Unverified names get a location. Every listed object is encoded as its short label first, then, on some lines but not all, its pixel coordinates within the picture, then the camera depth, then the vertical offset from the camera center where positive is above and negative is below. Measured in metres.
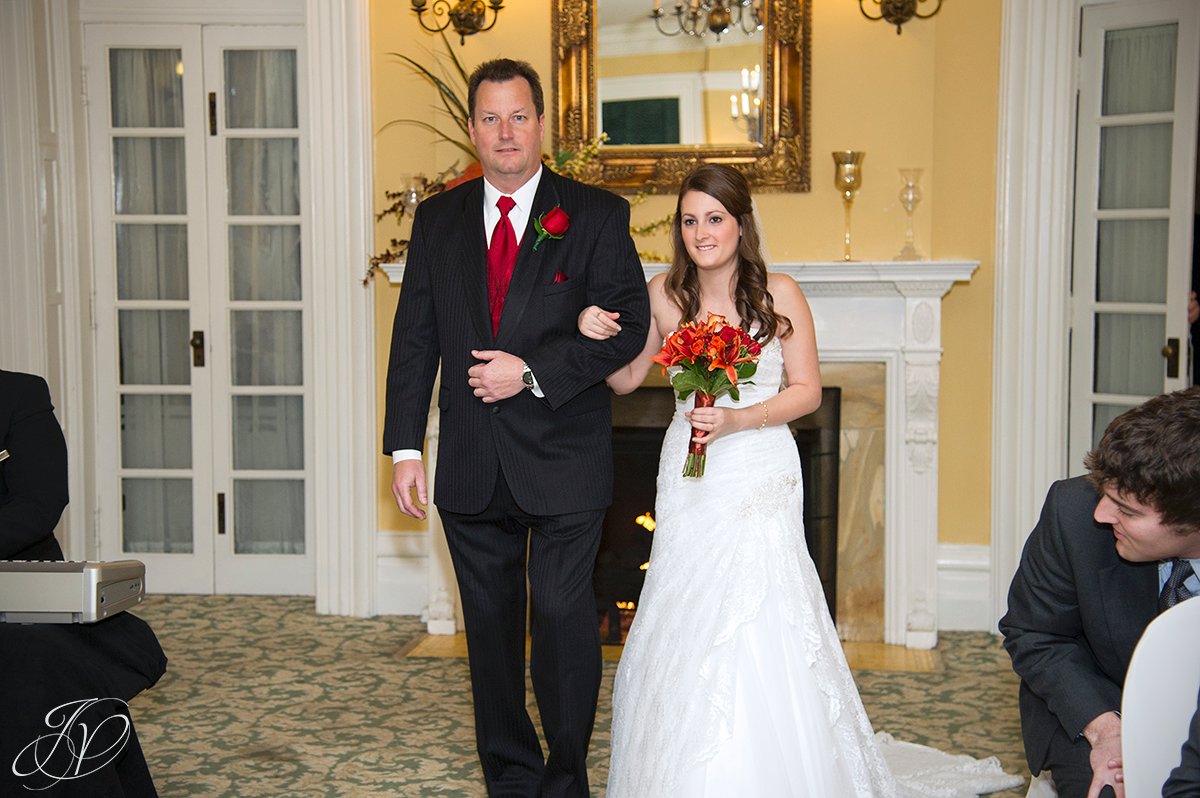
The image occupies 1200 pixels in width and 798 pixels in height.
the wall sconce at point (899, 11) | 5.28 +1.07
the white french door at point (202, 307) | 6.04 -0.19
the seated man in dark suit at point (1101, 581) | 2.09 -0.59
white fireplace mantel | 5.29 -0.54
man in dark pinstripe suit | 3.20 -0.37
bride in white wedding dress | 2.98 -0.83
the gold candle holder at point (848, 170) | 5.25 +0.40
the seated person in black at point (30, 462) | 3.26 -0.51
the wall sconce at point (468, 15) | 5.52 +1.10
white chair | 1.93 -0.66
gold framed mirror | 5.38 +0.65
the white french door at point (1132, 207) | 5.18 +0.25
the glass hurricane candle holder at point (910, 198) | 5.26 +0.28
